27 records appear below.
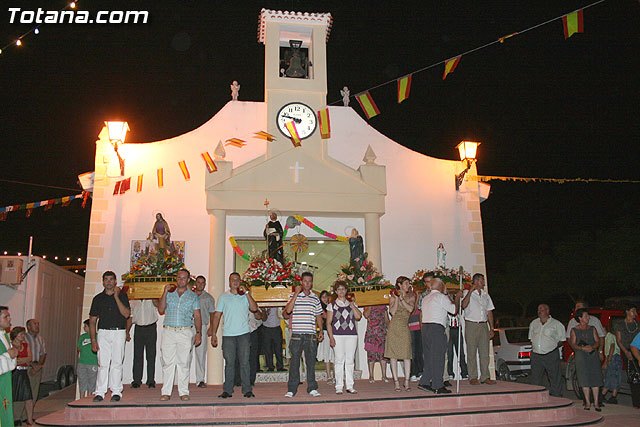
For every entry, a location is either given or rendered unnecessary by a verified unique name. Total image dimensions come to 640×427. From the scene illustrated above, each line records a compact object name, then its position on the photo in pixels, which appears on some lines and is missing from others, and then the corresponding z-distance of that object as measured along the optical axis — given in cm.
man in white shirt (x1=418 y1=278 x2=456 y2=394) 884
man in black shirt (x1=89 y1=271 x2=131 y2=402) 824
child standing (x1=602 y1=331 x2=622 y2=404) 1109
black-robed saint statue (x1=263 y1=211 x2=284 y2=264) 1159
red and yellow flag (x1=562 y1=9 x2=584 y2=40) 944
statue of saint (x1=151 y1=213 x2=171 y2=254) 1126
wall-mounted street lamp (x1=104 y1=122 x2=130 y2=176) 1191
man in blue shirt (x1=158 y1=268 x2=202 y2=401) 838
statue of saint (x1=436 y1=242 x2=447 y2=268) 1234
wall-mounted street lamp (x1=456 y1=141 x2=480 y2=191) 1305
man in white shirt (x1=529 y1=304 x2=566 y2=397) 1018
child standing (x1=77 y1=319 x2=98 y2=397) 1031
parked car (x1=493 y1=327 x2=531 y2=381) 1555
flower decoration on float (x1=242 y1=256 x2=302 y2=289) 1058
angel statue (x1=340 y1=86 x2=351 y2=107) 1366
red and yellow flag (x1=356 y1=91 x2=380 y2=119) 1161
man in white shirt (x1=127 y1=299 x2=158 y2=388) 1034
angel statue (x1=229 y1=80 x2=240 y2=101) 1324
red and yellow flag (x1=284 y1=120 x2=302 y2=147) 1252
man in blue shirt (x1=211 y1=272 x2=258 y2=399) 863
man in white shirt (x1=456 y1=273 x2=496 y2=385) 1004
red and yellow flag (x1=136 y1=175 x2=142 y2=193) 1219
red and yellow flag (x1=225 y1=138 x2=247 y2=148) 1273
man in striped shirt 869
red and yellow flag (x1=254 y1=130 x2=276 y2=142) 1256
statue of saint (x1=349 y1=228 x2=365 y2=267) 1216
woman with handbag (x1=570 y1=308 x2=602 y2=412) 1000
